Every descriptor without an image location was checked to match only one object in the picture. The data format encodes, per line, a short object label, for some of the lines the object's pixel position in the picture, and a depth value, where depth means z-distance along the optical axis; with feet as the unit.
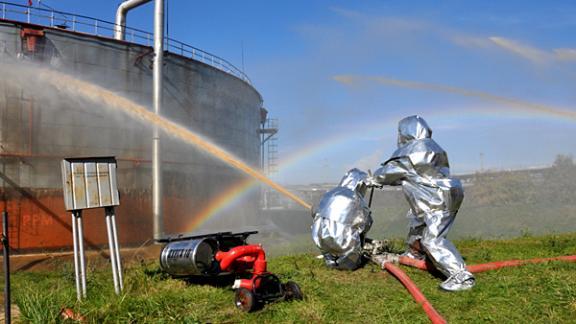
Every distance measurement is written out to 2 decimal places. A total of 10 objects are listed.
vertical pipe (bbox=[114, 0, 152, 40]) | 68.71
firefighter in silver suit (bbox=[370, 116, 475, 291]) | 24.09
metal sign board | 23.70
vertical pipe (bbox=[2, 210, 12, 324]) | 17.74
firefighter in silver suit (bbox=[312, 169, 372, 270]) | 28.32
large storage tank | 49.52
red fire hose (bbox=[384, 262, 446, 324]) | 18.01
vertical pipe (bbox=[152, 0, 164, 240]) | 56.13
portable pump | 21.60
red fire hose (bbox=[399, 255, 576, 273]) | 26.09
